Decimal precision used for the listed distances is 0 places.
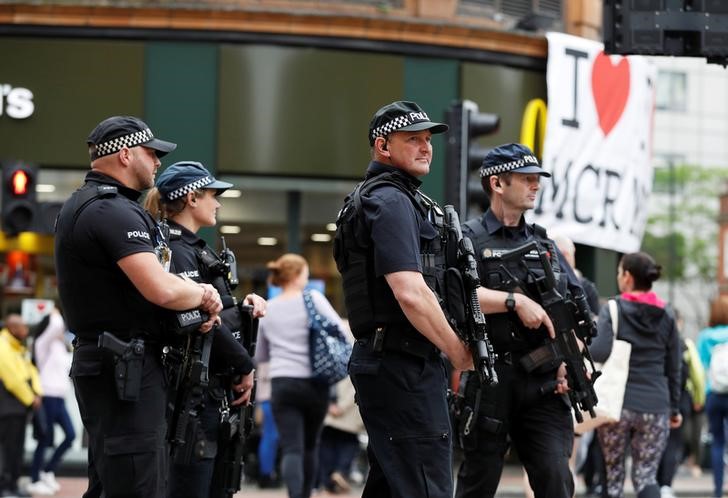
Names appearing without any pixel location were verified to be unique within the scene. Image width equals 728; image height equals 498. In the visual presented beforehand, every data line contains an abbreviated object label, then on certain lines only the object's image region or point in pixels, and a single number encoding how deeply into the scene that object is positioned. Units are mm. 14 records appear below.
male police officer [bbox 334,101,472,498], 5680
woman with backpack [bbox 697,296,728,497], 13844
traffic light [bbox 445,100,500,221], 12250
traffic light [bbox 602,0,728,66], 10562
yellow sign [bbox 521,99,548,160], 17609
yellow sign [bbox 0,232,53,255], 16312
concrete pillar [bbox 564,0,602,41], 18625
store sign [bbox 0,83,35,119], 16141
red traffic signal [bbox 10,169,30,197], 13891
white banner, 17578
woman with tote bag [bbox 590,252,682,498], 9656
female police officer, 7258
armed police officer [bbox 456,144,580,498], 6961
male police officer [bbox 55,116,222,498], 5562
